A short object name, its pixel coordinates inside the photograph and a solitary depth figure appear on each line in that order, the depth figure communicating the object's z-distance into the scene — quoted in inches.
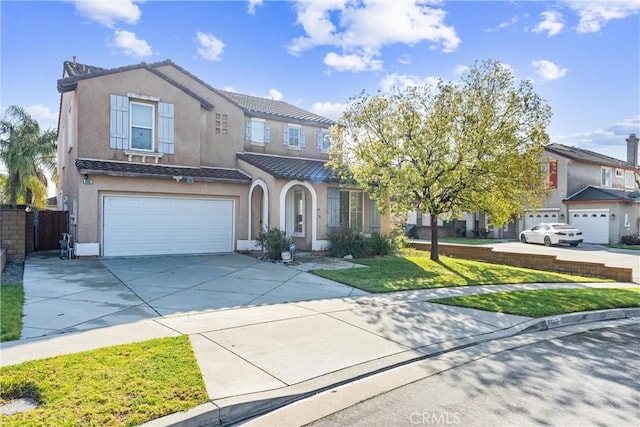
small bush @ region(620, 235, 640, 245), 1010.7
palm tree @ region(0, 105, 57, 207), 818.8
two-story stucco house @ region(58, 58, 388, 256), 538.6
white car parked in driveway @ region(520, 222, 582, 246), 959.6
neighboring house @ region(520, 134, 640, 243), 1021.8
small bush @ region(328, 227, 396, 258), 607.2
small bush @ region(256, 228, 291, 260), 535.2
